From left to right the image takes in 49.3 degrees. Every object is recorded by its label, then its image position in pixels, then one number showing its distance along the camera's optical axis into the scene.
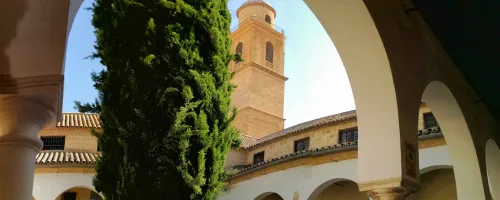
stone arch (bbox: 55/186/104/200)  24.27
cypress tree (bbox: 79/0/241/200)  8.95
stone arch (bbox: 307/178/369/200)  17.30
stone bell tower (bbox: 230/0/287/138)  35.38
